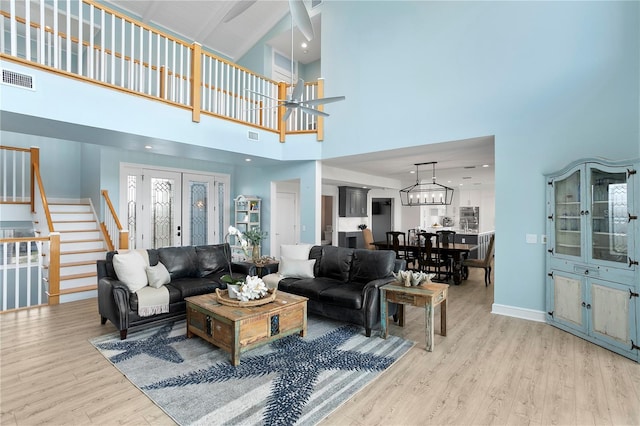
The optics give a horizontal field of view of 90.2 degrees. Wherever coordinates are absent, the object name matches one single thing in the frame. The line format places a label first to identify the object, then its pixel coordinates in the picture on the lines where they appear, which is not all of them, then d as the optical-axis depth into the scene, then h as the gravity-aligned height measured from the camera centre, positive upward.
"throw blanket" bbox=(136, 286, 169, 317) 3.58 -0.98
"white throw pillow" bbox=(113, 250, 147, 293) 3.73 -0.66
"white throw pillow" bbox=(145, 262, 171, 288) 3.94 -0.76
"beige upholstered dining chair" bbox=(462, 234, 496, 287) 6.16 -0.93
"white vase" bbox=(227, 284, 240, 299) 3.30 -0.78
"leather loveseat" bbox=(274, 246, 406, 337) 3.66 -0.90
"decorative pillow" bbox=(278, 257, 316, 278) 4.57 -0.76
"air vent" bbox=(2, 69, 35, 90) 3.36 +1.46
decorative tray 3.18 -0.87
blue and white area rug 2.27 -1.38
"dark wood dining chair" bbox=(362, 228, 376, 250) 7.88 -0.58
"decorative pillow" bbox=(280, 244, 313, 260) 4.83 -0.55
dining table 6.24 -0.73
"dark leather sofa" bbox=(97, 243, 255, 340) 3.51 -0.87
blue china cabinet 3.14 -0.41
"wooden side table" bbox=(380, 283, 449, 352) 3.25 -0.90
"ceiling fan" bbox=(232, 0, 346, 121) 3.01 +1.93
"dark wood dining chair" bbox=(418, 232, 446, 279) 6.36 -0.80
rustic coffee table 2.92 -1.06
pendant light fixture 6.76 +0.43
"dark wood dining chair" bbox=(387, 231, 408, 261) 6.92 -0.65
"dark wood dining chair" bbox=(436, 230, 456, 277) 6.53 -0.87
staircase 5.17 -0.62
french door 7.05 +0.21
